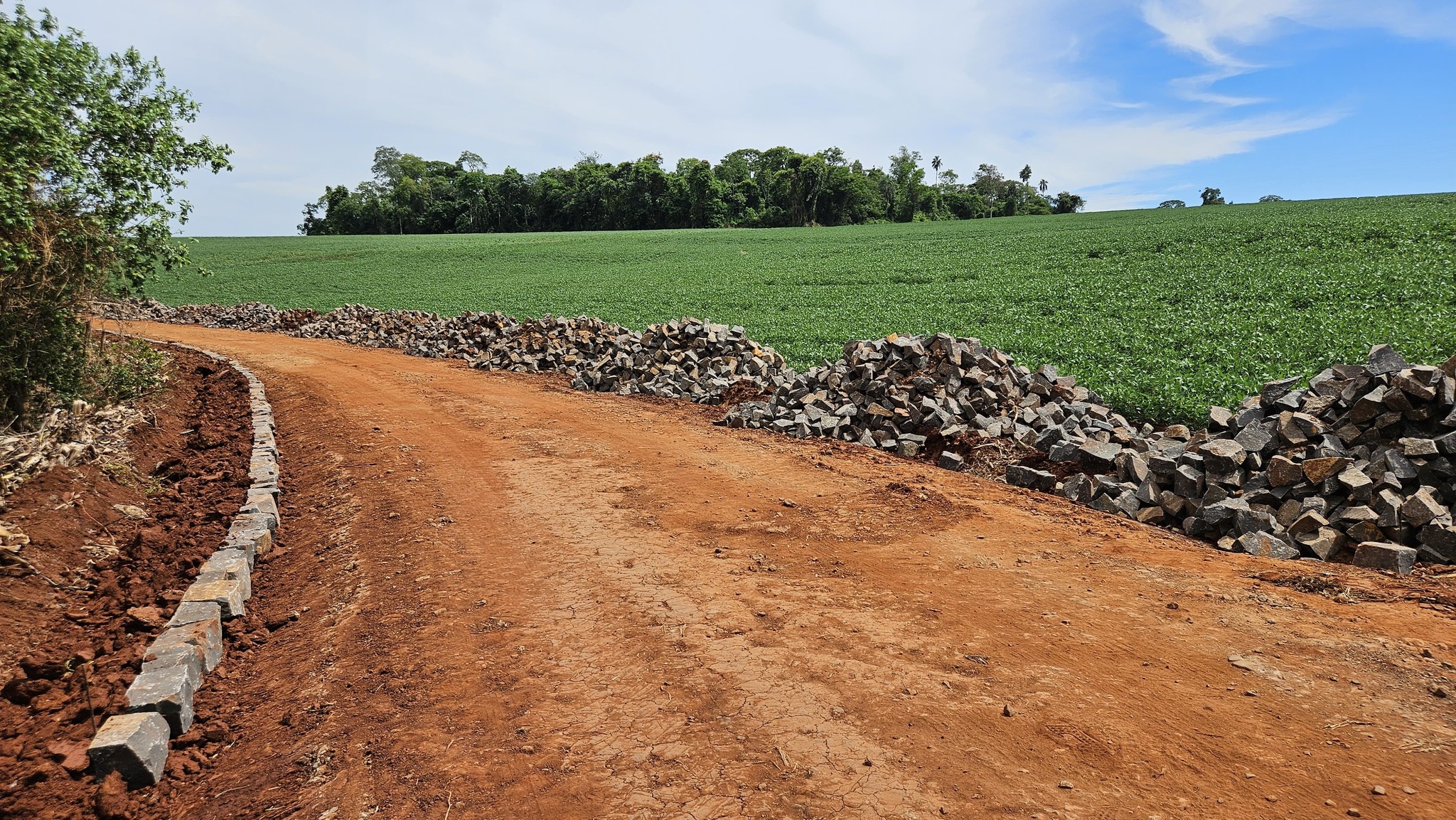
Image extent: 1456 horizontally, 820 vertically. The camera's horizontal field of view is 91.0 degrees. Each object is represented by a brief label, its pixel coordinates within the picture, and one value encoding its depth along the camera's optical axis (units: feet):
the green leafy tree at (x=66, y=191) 22.95
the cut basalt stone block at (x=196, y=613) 15.75
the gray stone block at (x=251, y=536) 20.16
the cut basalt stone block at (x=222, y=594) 16.79
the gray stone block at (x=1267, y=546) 20.29
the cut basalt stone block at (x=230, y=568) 18.00
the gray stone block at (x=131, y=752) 11.66
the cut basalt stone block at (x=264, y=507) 22.50
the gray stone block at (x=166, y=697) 12.82
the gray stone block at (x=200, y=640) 14.83
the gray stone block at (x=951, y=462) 30.14
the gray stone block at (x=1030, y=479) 27.12
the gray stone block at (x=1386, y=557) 18.57
